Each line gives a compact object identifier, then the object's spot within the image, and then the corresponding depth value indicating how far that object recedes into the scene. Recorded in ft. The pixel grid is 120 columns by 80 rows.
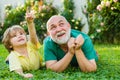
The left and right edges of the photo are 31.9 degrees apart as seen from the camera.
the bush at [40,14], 20.96
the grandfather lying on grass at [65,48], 8.68
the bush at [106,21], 18.07
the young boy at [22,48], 9.02
